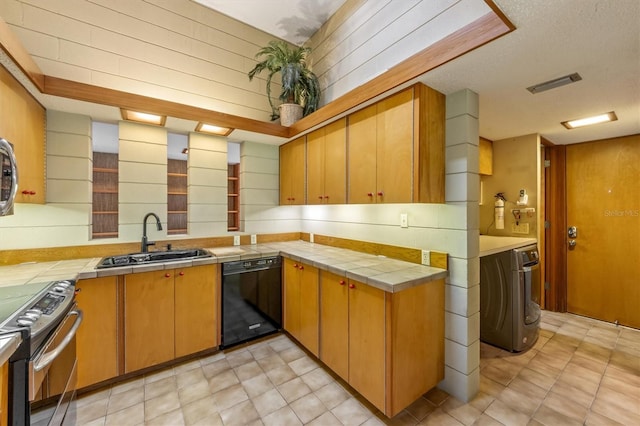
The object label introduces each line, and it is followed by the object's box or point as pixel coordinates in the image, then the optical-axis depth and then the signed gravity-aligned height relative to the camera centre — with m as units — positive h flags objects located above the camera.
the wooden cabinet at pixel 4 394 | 0.94 -0.66
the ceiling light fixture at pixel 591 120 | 2.34 +0.88
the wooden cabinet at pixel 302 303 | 2.28 -0.83
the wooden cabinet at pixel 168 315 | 2.04 -0.83
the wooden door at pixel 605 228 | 2.89 -0.17
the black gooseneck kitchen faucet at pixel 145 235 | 2.47 -0.20
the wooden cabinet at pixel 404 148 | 1.78 +0.48
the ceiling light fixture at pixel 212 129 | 2.61 +0.88
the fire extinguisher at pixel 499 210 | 3.23 +0.05
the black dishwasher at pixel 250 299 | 2.46 -0.83
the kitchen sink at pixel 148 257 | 2.14 -0.39
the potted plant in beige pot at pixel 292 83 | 2.76 +1.43
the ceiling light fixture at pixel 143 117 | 2.25 +0.87
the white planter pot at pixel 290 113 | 2.93 +1.12
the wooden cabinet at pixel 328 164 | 2.38 +0.48
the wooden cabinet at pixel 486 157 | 3.14 +0.69
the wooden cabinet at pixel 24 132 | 1.57 +0.55
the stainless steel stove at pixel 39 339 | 1.02 -0.57
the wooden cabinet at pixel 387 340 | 1.62 -0.85
